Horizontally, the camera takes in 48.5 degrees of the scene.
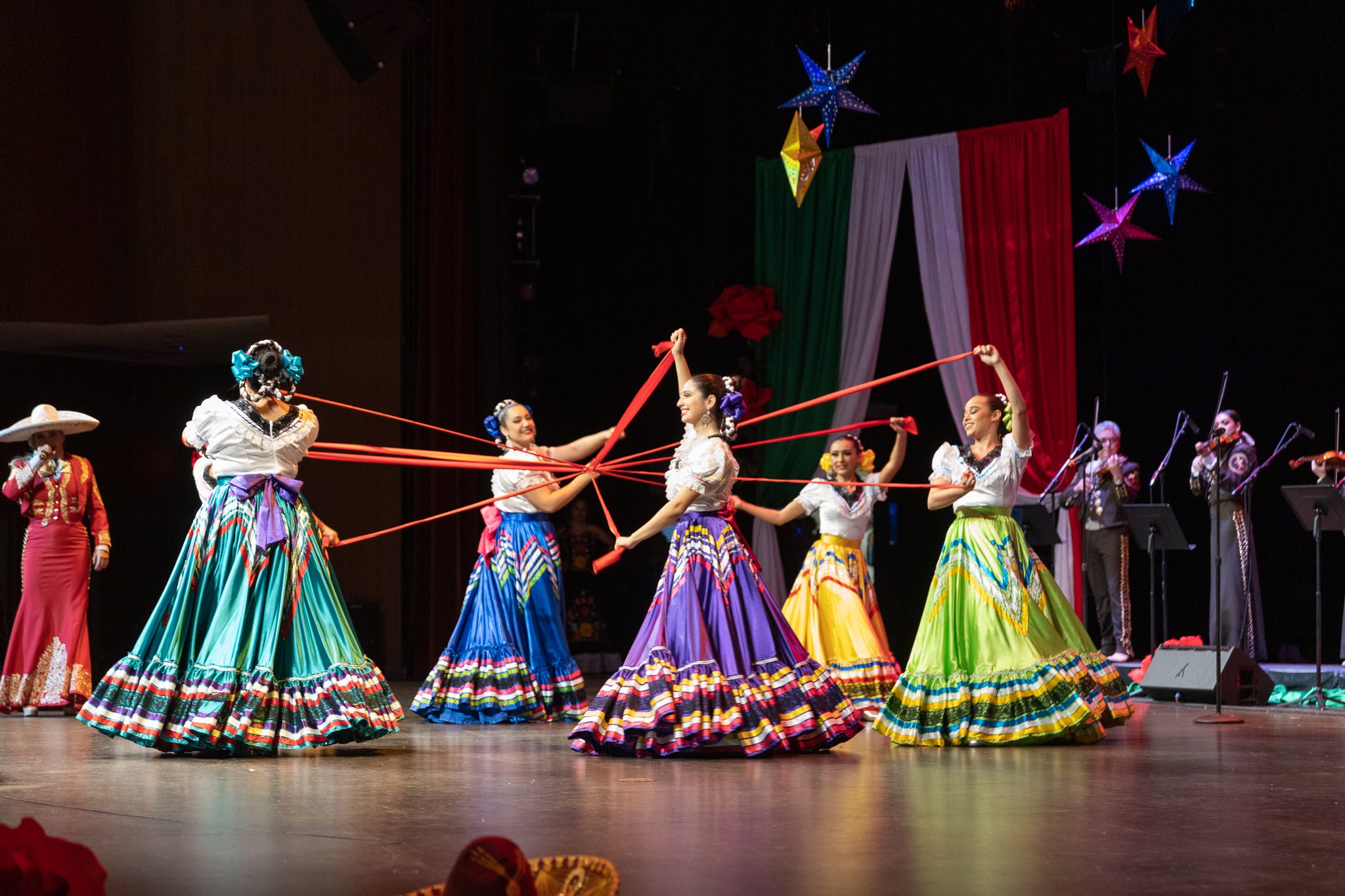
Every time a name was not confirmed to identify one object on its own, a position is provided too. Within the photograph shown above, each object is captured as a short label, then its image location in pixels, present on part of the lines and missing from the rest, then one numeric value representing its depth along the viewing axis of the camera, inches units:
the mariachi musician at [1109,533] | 385.7
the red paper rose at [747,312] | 419.8
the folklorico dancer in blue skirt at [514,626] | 283.9
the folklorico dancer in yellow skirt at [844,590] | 290.2
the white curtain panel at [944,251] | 403.2
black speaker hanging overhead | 326.3
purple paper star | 364.8
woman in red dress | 311.0
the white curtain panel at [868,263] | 416.2
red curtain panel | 389.1
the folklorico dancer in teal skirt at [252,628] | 216.5
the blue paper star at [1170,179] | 353.1
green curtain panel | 422.9
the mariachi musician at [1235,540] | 351.3
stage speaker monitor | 317.1
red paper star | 336.2
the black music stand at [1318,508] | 297.3
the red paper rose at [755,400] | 412.2
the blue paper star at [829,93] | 362.3
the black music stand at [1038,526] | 368.2
